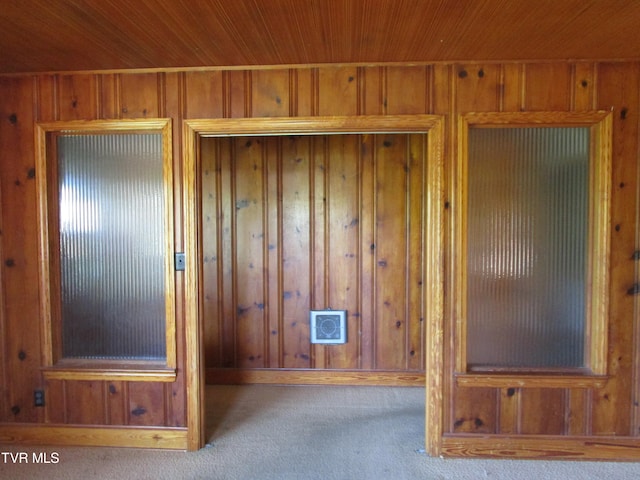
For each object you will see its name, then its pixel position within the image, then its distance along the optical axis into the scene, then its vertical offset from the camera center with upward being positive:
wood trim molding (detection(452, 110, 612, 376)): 2.12 +0.04
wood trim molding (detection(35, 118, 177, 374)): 2.25 -0.11
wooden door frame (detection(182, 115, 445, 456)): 2.16 +0.04
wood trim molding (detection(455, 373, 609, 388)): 2.16 -0.88
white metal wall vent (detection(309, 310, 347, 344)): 3.25 -0.83
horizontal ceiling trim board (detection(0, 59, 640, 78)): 2.11 +0.96
